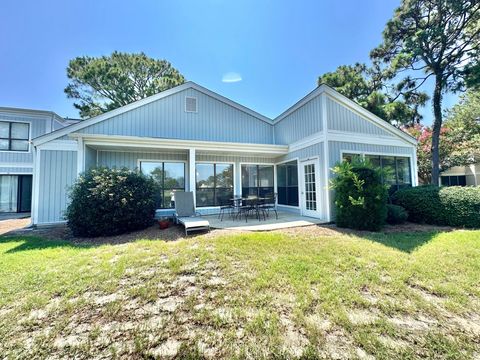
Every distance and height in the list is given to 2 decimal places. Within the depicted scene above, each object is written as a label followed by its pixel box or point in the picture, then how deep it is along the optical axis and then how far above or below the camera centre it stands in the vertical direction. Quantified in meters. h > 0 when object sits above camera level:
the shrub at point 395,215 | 7.30 -1.02
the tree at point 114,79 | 15.56 +9.06
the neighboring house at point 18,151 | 11.92 +2.57
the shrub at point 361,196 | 6.30 -0.28
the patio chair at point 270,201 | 9.49 -0.57
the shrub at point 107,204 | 6.09 -0.33
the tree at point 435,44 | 10.66 +7.86
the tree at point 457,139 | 15.45 +3.67
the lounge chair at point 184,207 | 7.42 -0.61
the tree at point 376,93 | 12.69 +6.65
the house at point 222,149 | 7.91 +1.78
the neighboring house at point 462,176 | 17.44 +0.85
